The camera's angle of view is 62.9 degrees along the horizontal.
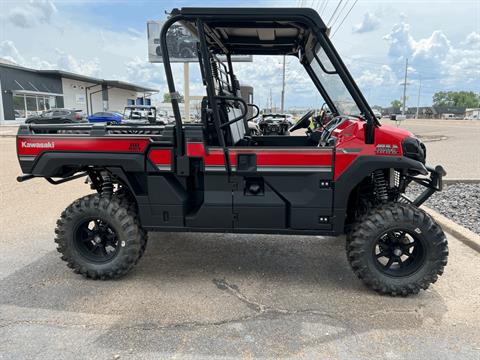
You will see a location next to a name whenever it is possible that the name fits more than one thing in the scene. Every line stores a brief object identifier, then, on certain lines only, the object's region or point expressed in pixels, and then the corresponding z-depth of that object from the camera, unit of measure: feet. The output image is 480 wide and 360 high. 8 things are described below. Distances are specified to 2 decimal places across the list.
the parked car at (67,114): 81.11
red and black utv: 10.75
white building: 104.37
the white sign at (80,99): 139.13
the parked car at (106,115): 74.74
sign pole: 61.93
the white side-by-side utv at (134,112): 59.67
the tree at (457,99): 371.92
